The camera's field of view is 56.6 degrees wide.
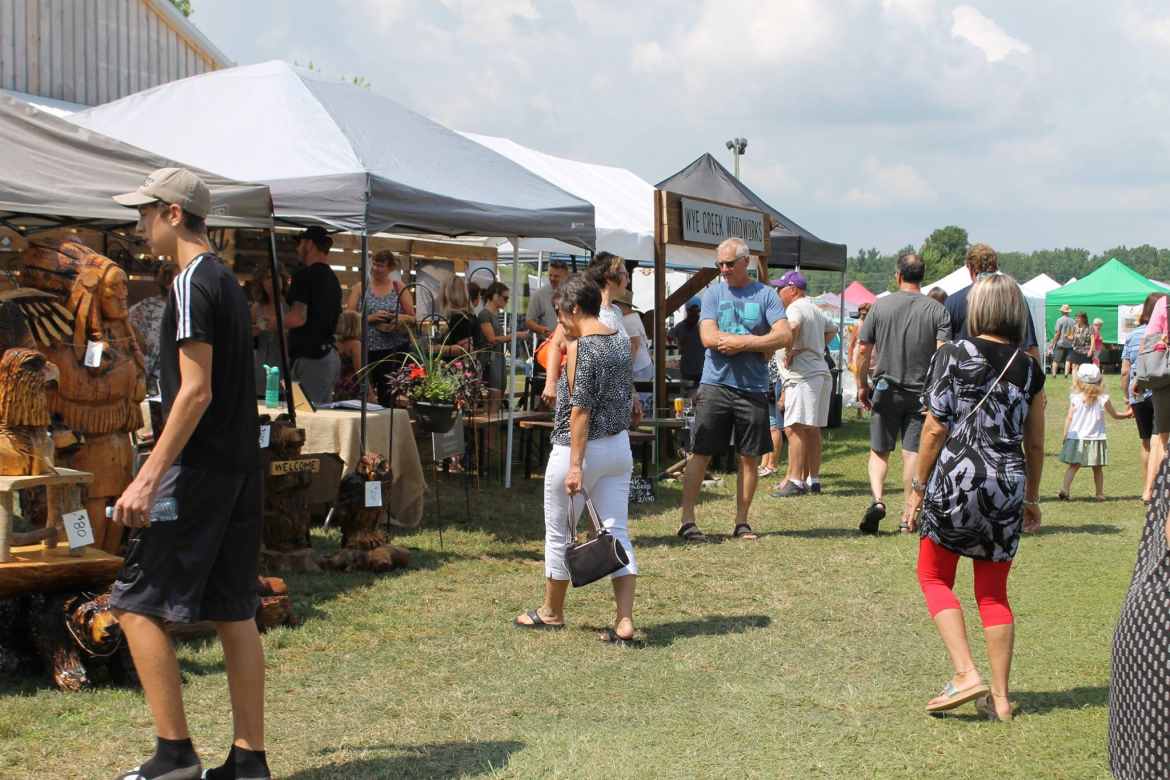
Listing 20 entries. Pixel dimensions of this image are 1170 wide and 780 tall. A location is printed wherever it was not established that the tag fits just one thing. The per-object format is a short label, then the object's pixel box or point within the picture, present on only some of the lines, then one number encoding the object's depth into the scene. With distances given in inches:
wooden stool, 162.1
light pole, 1234.6
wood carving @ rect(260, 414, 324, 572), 243.1
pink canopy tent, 1274.6
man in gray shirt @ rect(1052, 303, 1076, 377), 1143.5
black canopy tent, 552.1
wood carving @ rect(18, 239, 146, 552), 189.5
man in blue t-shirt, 282.2
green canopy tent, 1253.7
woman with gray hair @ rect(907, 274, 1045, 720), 157.9
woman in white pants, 193.5
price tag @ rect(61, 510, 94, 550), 168.1
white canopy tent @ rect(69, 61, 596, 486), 276.4
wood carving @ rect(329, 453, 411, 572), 249.1
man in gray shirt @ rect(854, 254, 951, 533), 297.9
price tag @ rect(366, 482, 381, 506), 250.1
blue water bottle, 279.9
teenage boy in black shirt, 118.6
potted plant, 274.2
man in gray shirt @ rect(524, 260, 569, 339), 426.3
